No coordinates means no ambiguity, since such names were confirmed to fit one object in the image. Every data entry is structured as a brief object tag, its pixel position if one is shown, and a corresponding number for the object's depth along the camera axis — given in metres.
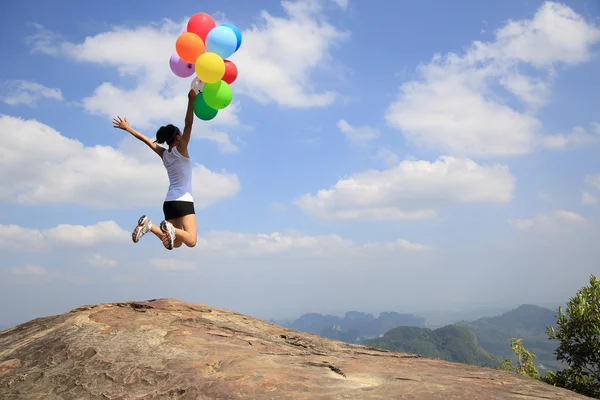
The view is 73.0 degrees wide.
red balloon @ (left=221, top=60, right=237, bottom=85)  9.80
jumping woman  9.02
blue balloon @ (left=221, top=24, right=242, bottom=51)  9.83
